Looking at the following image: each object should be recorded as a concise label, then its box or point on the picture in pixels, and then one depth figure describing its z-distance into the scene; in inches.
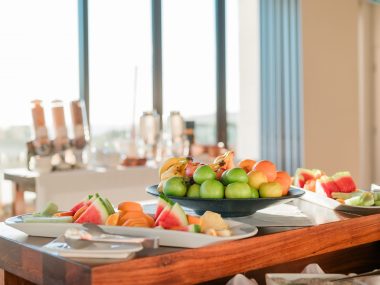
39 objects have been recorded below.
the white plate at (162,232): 50.5
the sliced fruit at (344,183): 76.7
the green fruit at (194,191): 62.5
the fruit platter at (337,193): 68.7
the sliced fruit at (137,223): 53.9
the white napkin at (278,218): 61.0
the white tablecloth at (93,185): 124.5
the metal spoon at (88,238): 47.5
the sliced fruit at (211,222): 53.1
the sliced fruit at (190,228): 51.8
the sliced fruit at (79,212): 56.9
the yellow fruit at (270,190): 62.2
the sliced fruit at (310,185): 79.3
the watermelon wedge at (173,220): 53.4
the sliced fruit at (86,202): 57.8
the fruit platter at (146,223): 51.1
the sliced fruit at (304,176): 81.4
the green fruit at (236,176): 62.2
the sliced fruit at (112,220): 54.1
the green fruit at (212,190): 61.1
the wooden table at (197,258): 45.4
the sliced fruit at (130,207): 57.6
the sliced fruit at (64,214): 58.2
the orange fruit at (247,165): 68.4
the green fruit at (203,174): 63.0
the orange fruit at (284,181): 65.5
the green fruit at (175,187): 63.1
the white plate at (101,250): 46.1
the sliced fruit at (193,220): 55.4
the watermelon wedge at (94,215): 55.4
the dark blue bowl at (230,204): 60.7
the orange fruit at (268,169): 65.1
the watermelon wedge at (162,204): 55.9
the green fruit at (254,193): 62.3
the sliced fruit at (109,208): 57.0
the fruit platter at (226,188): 61.1
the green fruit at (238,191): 61.0
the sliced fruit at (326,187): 76.8
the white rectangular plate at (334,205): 67.7
